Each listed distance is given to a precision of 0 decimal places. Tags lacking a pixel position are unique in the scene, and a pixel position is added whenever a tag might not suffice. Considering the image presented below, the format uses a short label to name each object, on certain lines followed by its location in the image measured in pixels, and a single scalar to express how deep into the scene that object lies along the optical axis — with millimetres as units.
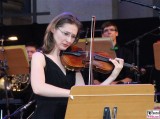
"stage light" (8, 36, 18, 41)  15396
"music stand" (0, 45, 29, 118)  9576
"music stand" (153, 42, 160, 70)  8625
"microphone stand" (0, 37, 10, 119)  9984
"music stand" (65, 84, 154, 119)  4410
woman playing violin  4949
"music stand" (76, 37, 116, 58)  8617
